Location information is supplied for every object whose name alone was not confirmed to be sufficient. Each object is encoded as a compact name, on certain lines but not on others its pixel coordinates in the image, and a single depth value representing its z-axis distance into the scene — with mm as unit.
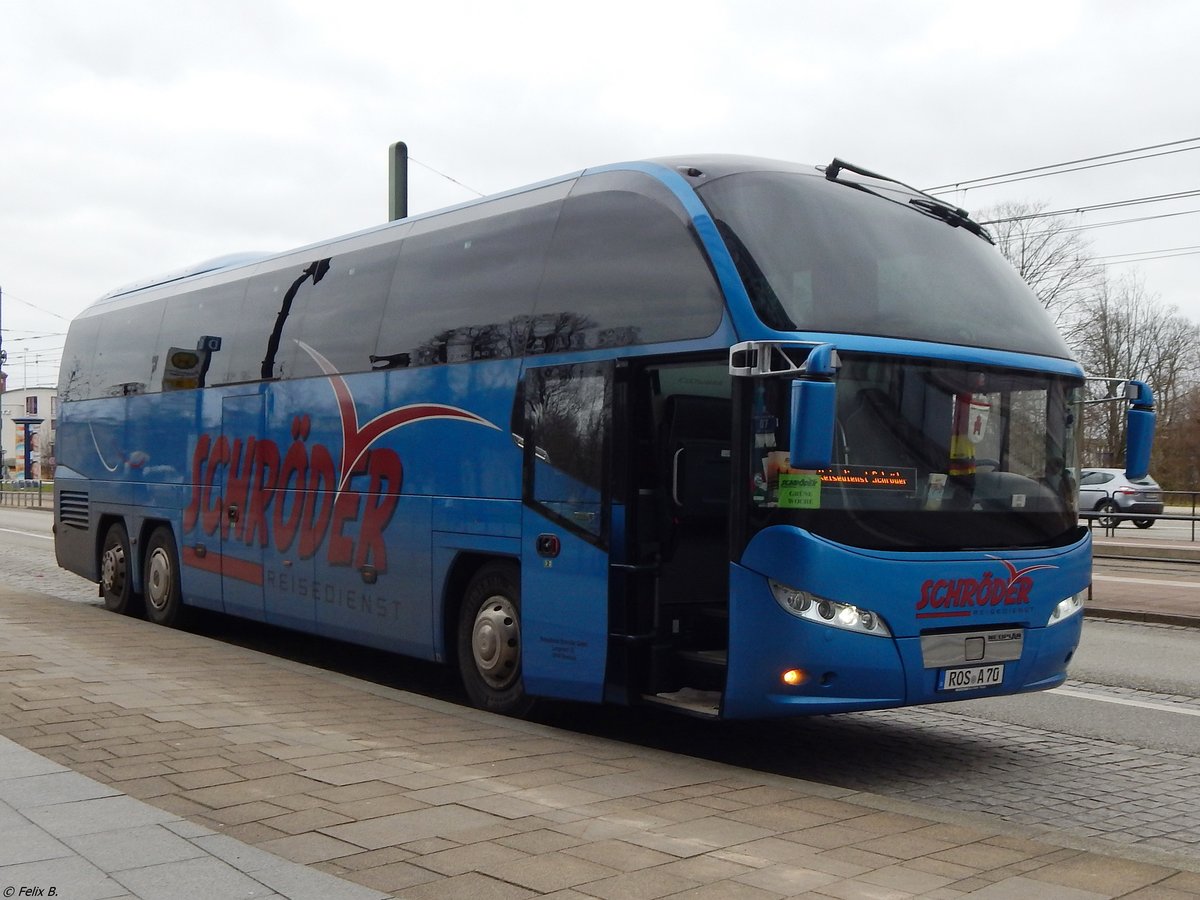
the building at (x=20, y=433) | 104688
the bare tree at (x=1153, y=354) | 57688
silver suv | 36938
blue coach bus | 7070
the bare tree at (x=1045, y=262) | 46906
